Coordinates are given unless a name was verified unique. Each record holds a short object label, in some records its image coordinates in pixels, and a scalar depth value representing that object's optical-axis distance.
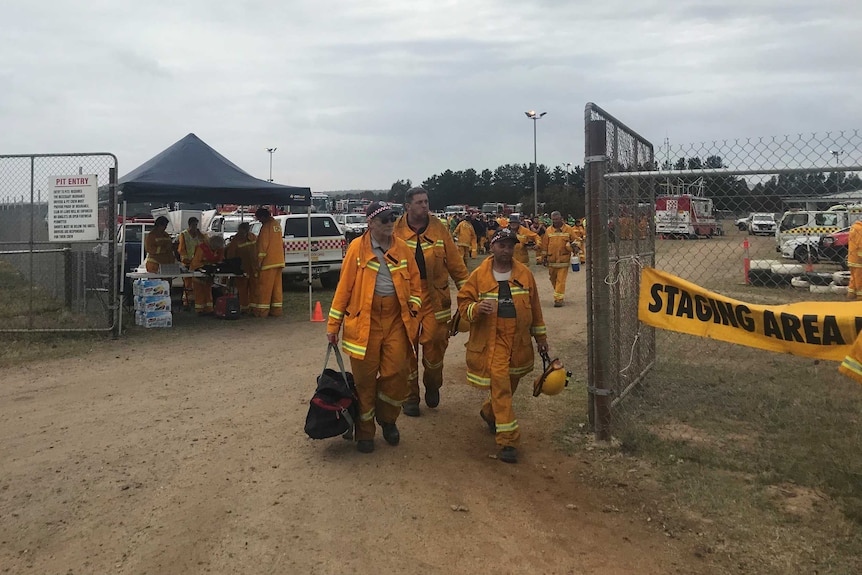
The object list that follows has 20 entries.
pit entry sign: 9.81
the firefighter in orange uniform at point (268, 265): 12.28
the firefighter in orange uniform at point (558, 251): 12.66
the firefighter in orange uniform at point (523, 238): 10.62
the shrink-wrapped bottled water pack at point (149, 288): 11.07
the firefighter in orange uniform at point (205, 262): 12.78
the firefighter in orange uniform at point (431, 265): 5.66
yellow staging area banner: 3.85
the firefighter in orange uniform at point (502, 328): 4.95
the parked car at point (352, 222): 32.19
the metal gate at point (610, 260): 5.03
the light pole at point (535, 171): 42.74
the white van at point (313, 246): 16.19
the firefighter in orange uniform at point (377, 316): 4.92
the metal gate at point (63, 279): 9.96
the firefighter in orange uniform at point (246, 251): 12.64
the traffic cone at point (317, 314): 11.76
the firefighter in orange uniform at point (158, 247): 12.63
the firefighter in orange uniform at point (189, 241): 12.92
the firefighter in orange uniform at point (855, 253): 11.14
